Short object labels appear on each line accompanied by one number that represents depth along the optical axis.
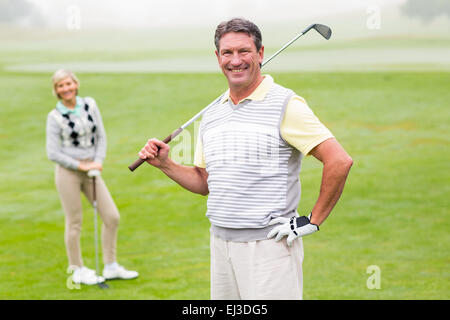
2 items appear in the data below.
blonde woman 6.70
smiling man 3.30
